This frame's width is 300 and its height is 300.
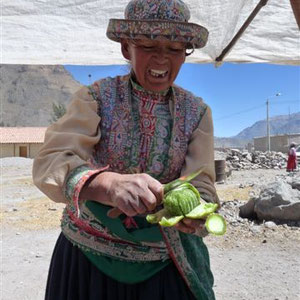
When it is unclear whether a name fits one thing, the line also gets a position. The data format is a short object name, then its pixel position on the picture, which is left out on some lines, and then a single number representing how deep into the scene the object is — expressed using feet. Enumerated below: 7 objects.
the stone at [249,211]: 21.62
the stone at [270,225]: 19.48
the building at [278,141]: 144.57
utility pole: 139.14
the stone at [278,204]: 20.01
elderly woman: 4.45
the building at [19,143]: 128.36
